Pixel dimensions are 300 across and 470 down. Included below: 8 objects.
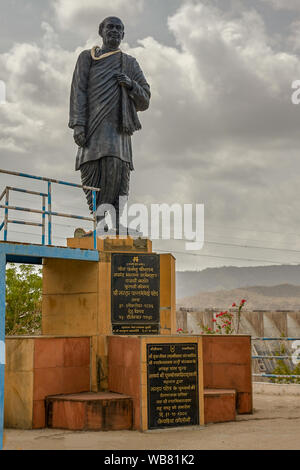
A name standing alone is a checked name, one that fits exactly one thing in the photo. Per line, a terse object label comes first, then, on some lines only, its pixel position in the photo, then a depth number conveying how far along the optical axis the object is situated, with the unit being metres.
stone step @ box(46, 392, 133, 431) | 8.09
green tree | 20.09
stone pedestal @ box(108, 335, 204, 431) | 8.05
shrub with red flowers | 14.20
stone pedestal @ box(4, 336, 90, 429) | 8.44
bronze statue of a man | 10.55
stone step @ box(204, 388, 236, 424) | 8.89
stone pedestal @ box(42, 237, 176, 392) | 9.32
